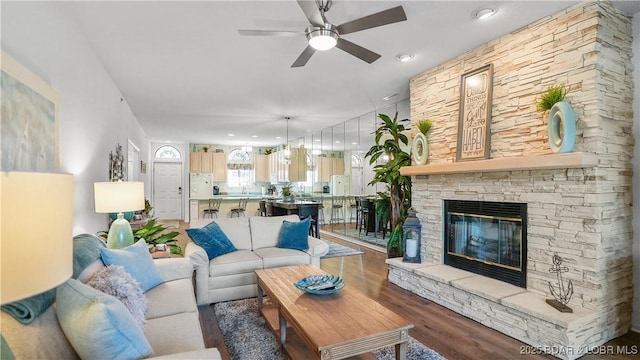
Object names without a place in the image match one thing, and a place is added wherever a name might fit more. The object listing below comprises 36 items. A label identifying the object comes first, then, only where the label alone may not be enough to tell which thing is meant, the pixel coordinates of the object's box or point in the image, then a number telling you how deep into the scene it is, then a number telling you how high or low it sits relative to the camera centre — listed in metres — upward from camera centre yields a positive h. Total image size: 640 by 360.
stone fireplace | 2.42 +0.00
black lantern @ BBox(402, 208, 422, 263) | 3.82 -0.75
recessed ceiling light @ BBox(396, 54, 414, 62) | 3.48 +1.40
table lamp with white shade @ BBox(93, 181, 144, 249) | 2.85 -0.23
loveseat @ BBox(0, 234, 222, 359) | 1.14 -0.60
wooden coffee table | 1.72 -0.88
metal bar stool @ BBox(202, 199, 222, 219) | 8.92 -0.87
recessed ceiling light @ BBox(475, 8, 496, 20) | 2.57 +1.41
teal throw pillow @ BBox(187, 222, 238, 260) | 3.50 -0.70
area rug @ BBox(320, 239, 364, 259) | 5.56 -1.34
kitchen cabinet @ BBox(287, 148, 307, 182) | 8.94 +0.35
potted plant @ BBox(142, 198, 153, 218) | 5.34 -0.56
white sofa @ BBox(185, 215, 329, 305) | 3.28 -0.90
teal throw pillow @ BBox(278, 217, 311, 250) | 3.96 -0.73
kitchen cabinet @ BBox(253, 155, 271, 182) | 11.16 +0.44
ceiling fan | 2.07 +1.11
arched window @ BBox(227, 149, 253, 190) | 11.15 +0.37
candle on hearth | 3.82 -0.84
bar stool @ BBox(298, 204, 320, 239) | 6.58 -0.70
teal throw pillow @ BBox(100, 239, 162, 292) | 2.15 -0.62
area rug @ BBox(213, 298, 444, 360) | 2.29 -1.32
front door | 10.31 -0.37
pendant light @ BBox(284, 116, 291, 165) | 8.05 +0.64
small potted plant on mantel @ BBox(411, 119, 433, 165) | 3.93 +0.46
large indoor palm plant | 4.42 +0.01
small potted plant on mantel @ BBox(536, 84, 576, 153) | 2.45 +0.49
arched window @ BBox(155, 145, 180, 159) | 10.41 +0.90
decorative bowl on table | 2.33 -0.83
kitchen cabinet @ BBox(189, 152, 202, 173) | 10.45 +0.57
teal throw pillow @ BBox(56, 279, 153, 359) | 1.18 -0.57
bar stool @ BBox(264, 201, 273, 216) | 7.94 -0.74
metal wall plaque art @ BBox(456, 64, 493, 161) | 3.21 +0.71
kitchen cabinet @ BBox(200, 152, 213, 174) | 10.54 +0.58
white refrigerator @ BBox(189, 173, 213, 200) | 10.48 -0.24
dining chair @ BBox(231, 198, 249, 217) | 9.11 -0.83
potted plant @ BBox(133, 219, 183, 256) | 3.58 -0.68
